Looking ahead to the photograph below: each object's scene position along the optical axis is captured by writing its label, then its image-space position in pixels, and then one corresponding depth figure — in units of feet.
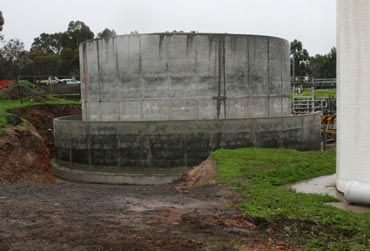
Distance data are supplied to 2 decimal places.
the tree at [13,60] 184.14
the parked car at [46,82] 150.88
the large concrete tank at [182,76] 62.64
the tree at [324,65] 227.61
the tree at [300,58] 224.53
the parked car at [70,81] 146.00
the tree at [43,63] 196.34
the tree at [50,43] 247.09
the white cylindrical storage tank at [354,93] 30.40
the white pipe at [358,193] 28.53
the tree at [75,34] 213.25
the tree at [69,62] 199.52
